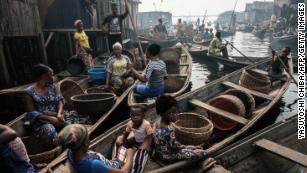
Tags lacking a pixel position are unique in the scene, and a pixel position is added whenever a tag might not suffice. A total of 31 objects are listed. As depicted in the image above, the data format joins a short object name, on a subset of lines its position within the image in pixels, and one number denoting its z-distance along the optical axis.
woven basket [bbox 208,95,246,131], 5.33
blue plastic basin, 7.07
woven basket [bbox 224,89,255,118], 5.75
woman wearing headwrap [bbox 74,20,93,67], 7.99
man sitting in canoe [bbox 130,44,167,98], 4.97
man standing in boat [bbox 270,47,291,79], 8.11
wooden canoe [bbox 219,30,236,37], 37.66
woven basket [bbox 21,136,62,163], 4.04
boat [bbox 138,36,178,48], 20.30
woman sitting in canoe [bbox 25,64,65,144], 3.89
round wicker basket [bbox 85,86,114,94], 6.10
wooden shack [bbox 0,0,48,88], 6.62
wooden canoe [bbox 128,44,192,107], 5.89
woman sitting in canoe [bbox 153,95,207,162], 3.00
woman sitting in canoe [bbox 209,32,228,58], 13.35
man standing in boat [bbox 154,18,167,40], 21.65
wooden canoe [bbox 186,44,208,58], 15.56
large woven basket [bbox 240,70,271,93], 7.00
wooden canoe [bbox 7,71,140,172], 4.28
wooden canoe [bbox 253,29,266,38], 34.17
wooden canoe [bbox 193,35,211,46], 19.28
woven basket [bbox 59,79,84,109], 5.81
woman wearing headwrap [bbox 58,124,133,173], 2.08
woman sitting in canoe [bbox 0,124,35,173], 2.82
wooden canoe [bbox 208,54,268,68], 12.23
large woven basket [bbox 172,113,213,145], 4.11
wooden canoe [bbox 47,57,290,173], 3.25
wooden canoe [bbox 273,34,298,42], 23.53
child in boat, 3.24
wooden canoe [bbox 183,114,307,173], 3.57
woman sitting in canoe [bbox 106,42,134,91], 6.47
